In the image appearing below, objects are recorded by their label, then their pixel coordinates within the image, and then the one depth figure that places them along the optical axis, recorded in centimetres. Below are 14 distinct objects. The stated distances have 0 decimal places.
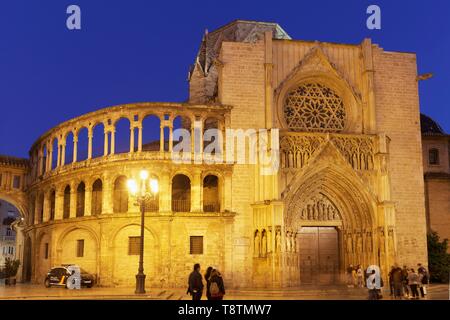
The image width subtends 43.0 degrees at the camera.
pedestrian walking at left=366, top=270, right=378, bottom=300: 2062
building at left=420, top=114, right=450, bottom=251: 3828
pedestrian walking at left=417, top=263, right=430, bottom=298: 2345
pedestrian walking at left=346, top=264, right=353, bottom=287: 2959
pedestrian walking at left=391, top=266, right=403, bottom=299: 2222
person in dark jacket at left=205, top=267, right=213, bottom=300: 1531
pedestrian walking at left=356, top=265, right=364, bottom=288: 2805
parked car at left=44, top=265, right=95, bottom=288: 2934
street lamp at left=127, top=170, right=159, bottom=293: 2350
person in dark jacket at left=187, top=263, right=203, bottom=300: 1670
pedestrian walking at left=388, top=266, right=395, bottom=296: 2245
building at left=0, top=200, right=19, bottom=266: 6919
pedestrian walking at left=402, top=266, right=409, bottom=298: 2234
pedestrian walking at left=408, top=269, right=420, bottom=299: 2227
